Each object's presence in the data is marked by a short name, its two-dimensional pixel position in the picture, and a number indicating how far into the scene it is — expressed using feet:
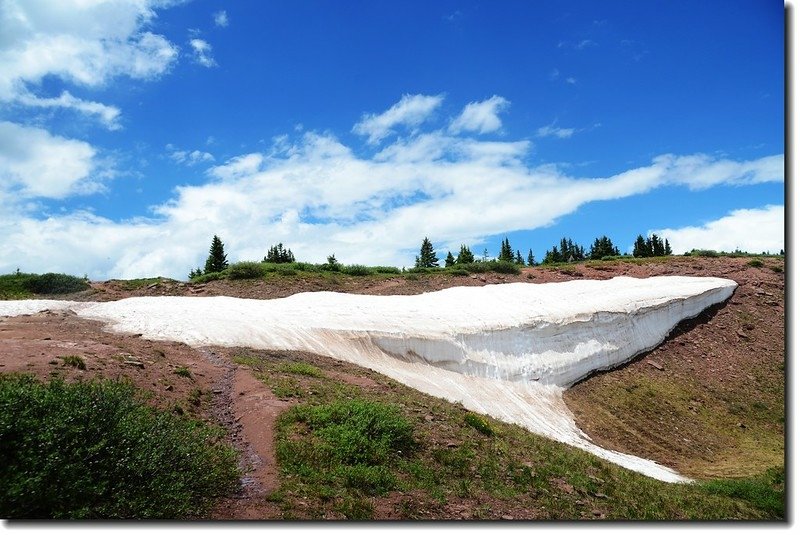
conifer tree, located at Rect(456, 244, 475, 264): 228.22
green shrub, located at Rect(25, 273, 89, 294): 88.84
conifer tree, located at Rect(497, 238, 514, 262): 300.20
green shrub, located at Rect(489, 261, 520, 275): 128.57
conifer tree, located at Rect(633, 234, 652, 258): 251.19
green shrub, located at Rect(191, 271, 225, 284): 109.29
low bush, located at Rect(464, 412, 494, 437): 40.50
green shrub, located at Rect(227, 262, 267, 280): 108.78
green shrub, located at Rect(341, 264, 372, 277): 123.03
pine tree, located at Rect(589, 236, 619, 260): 283.44
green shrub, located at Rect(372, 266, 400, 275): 127.38
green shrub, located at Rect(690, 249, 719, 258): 145.97
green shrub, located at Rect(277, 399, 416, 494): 27.25
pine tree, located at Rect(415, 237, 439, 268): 248.73
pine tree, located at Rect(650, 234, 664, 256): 251.58
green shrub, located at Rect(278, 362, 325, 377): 47.60
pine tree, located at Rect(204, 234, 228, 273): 199.78
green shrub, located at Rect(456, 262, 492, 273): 127.13
